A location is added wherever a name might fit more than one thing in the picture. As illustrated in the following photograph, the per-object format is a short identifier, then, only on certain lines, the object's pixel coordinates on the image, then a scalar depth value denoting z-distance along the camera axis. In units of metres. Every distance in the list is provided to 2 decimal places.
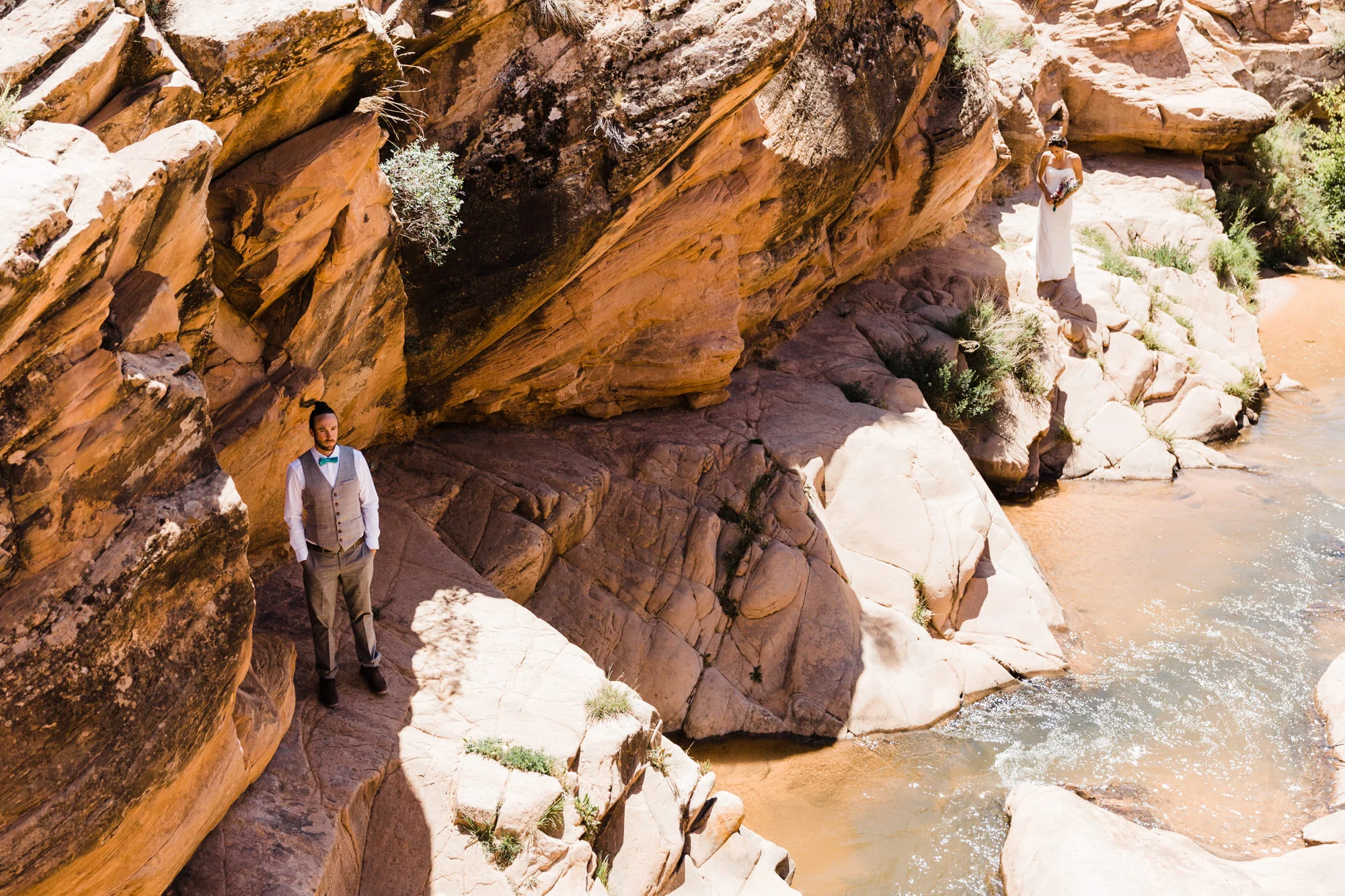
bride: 14.45
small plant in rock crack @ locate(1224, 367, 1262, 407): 15.12
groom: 6.03
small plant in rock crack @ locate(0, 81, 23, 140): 4.36
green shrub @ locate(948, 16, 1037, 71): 13.26
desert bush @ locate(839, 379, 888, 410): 11.98
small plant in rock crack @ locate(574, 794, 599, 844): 6.30
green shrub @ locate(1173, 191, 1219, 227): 17.78
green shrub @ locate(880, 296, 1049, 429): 12.85
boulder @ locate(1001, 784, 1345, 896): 6.95
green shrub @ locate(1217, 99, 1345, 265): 19.11
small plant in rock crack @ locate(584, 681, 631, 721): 6.89
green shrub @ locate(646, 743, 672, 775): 7.19
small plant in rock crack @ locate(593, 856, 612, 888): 6.28
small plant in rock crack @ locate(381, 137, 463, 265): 7.42
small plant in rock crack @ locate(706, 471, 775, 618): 9.74
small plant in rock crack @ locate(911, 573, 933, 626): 10.28
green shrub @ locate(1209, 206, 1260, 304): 17.27
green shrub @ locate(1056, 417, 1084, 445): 13.95
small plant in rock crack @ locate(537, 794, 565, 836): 6.06
